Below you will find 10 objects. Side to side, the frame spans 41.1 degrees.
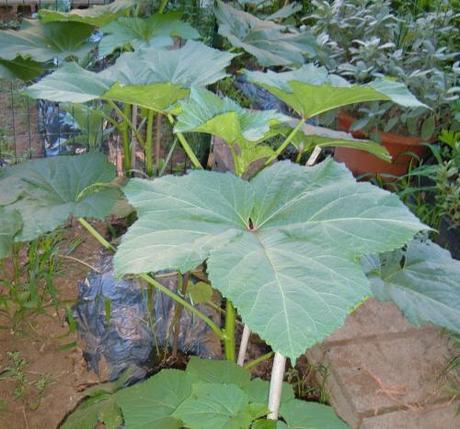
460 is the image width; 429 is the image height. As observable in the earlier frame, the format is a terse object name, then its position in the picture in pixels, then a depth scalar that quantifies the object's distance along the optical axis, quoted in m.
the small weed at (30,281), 2.27
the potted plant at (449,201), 2.50
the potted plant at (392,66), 2.84
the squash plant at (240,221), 0.90
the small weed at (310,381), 2.03
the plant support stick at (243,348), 1.40
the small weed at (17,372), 2.01
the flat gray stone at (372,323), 2.21
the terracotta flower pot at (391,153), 3.01
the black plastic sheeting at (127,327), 2.11
